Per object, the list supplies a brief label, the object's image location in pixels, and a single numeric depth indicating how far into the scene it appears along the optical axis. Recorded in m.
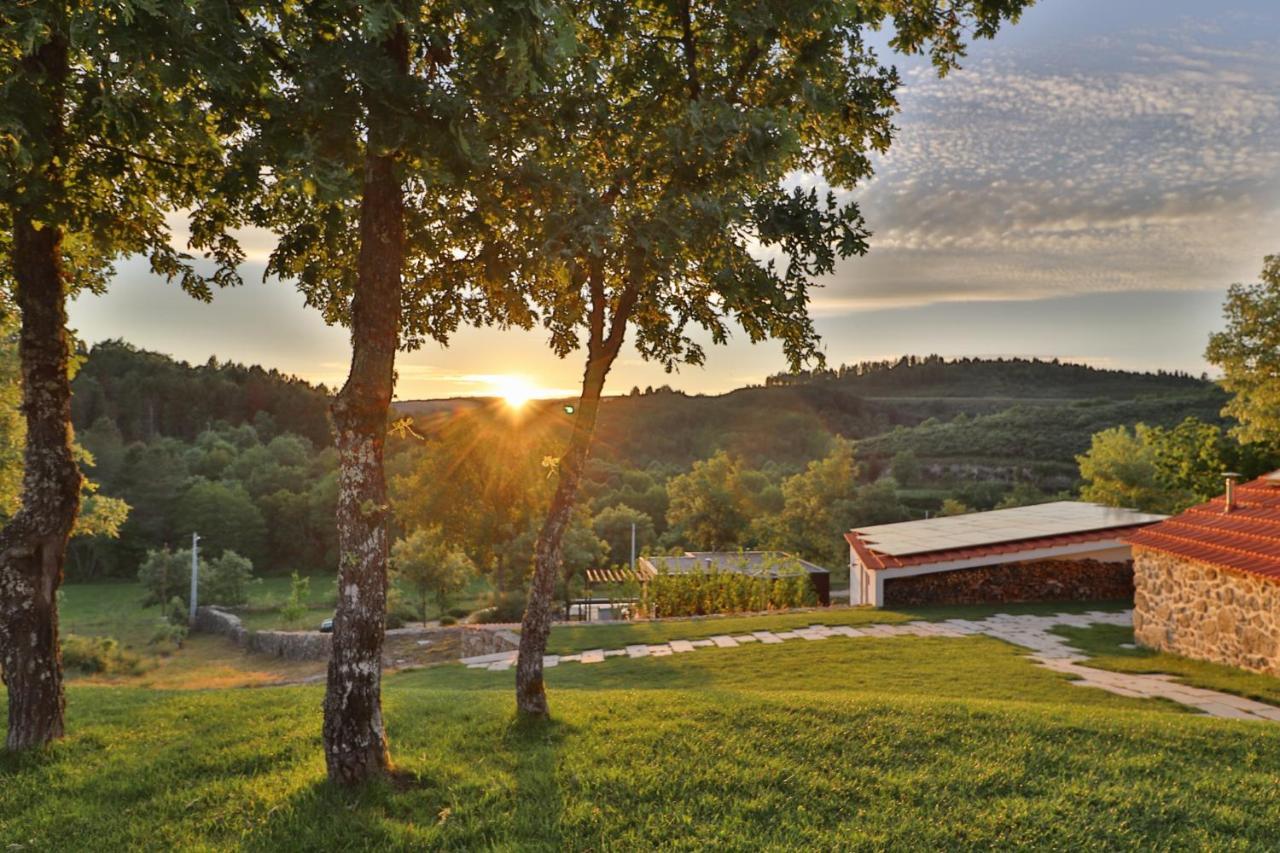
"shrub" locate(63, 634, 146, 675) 20.70
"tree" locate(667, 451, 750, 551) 36.81
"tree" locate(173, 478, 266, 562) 48.06
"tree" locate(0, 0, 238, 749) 4.80
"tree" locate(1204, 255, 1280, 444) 18.02
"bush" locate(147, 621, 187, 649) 28.24
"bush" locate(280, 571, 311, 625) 31.61
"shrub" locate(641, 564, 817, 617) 17.80
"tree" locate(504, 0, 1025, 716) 5.39
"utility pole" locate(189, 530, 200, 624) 33.28
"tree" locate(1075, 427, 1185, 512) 28.91
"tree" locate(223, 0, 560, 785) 4.57
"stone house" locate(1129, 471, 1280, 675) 9.91
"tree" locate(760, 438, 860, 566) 34.47
